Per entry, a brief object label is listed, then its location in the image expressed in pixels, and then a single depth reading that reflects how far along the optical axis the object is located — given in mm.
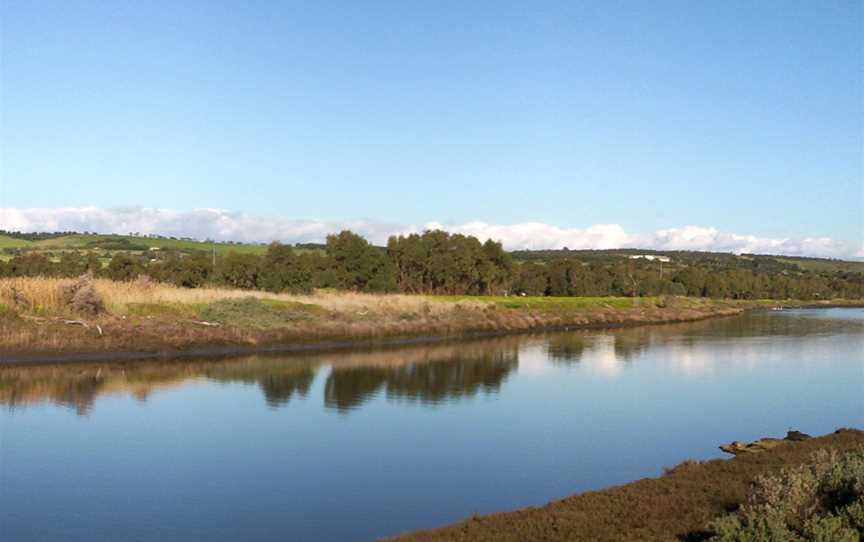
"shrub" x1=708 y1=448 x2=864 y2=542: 7891
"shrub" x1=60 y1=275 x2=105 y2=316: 30516
